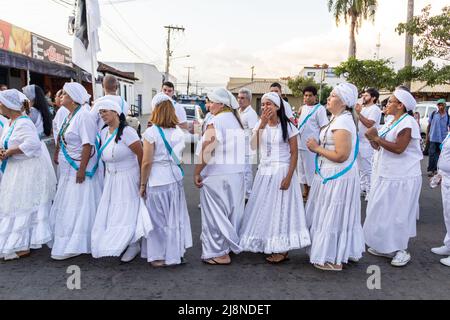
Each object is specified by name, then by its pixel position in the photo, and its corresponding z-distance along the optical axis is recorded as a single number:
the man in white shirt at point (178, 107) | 6.50
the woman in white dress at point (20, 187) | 4.27
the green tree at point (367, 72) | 20.34
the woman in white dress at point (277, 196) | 4.13
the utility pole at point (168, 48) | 46.14
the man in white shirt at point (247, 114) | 6.44
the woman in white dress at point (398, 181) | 4.29
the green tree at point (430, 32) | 13.74
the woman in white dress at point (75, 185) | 4.27
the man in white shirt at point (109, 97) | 4.43
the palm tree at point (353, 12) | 26.19
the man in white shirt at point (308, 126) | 6.75
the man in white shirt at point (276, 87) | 6.77
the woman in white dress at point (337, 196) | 3.97
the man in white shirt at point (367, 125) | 6.90
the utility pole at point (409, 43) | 17.86
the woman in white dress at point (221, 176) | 4.14
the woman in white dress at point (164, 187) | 4.02
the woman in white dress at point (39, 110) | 4.84
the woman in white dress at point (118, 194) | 4.04
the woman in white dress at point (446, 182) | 4.52
